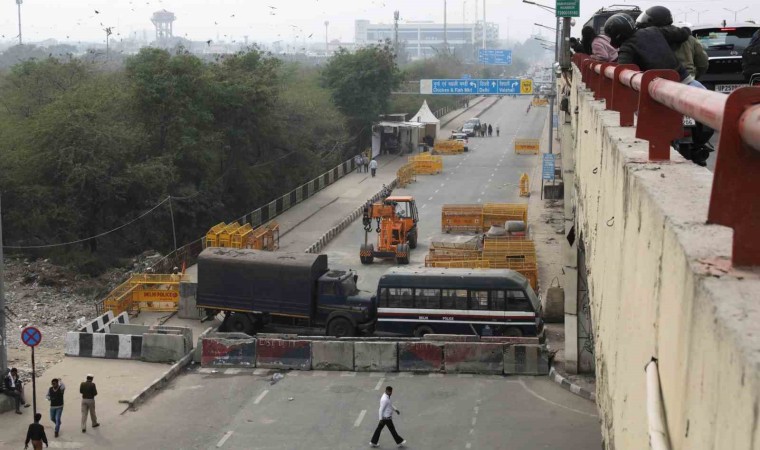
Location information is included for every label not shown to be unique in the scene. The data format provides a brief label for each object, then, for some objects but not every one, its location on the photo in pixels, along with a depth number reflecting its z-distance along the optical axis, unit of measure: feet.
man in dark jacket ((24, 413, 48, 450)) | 54.90
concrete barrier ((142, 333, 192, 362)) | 77.82
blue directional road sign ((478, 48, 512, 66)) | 405.59
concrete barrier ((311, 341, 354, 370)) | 75.46
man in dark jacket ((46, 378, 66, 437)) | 59.47
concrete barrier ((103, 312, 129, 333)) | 83.20
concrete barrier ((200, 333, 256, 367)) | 76.43
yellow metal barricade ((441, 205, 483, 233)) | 133.90
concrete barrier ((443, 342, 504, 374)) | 73.46
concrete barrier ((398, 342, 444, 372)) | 74.28
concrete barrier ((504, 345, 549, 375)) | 72.79
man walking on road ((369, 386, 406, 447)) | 56.90
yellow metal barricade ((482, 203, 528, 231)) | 131.54
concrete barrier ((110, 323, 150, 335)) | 81.71
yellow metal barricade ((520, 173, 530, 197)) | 164.14
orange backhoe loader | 113.50
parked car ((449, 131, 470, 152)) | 245.04
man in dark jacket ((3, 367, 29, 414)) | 64.85
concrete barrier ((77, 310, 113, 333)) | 81.56
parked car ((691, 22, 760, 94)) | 53.26
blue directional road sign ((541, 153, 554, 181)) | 152.35
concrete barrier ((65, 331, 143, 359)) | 78.48
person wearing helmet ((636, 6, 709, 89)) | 29.19
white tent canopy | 233.96
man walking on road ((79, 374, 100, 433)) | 60.18
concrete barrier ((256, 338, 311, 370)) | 76.02
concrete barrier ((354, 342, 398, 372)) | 74.90
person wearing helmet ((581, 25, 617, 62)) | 39.47
